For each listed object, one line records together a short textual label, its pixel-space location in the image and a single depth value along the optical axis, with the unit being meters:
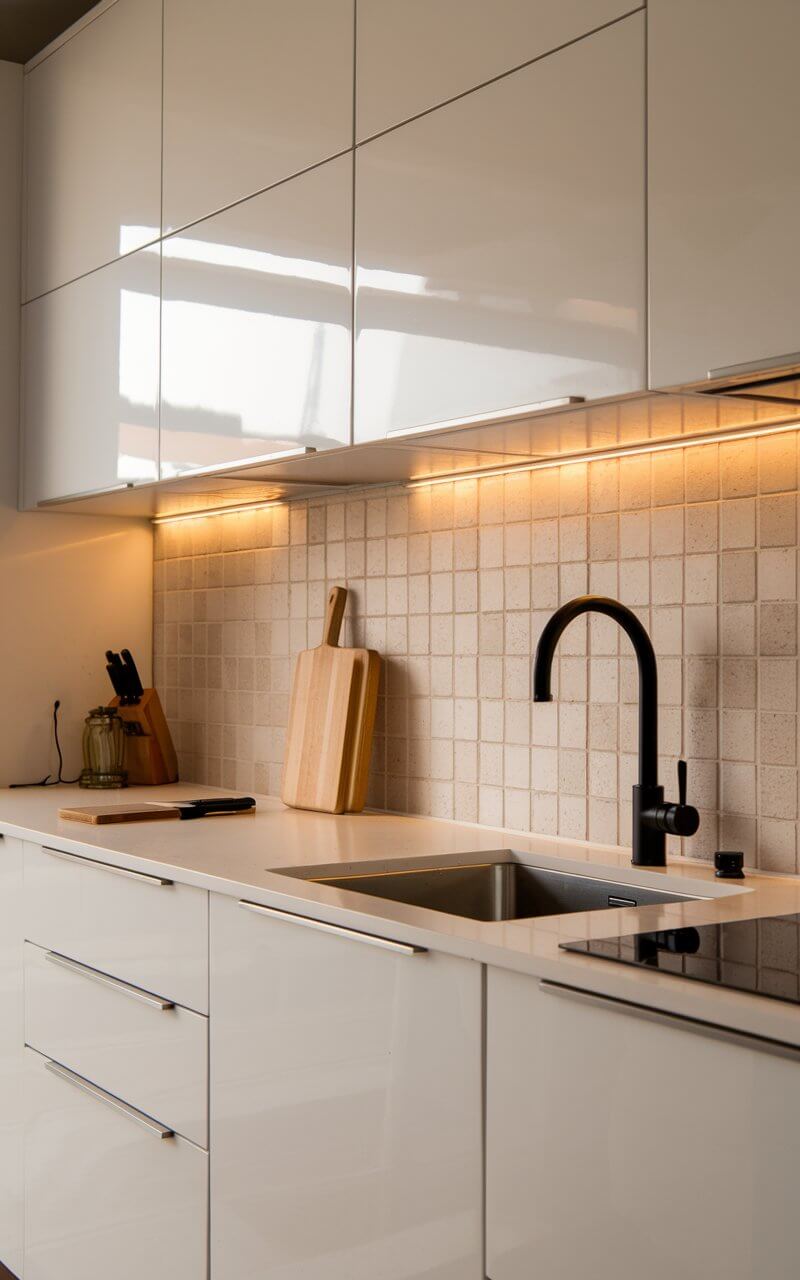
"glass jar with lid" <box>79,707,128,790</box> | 3.32
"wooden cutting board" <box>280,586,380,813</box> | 2.81
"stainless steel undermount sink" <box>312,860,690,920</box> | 2.13
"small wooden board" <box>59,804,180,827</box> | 2.64
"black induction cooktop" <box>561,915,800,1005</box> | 1.32
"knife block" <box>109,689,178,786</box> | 3.41
